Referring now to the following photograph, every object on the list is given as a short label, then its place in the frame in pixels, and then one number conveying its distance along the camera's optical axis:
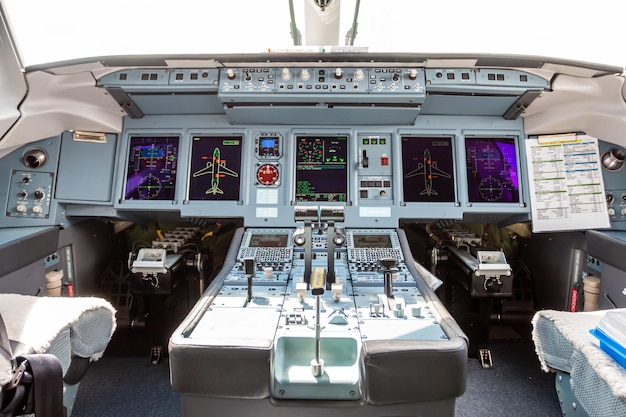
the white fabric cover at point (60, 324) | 1.37
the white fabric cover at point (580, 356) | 1.18
